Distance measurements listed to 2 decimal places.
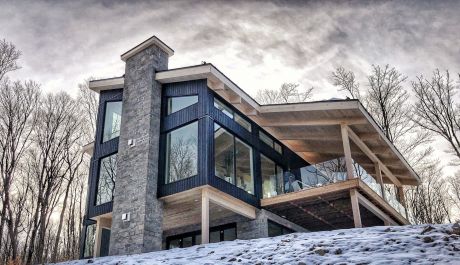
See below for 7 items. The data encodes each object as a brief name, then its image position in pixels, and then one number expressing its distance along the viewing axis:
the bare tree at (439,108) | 19.47
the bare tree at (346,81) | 24.52
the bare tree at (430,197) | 24.94
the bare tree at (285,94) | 26.73
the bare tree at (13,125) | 17.98
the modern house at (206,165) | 13.50
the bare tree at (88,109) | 22.70
